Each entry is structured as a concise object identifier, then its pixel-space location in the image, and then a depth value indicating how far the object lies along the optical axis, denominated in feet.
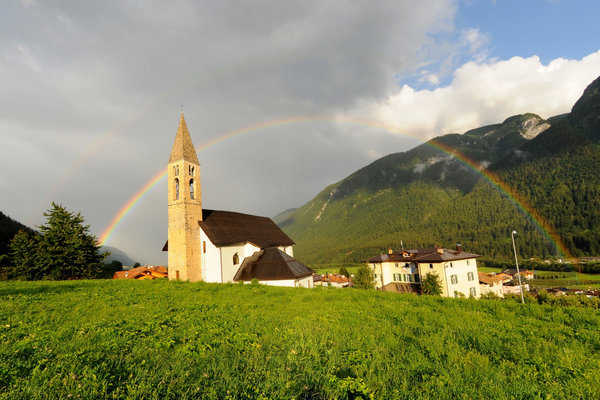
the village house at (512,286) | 239.09
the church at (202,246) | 93.09
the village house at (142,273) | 163.28
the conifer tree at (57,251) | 106.63
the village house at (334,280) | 268.54
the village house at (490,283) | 190.56
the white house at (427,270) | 152.05
